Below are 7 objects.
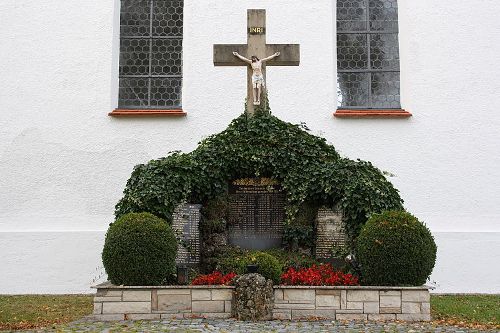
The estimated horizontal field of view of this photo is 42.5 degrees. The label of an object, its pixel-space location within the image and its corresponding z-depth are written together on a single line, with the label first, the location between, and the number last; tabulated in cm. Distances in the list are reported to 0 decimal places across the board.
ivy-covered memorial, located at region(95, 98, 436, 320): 771
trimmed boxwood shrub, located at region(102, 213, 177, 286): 785
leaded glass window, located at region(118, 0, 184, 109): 1298
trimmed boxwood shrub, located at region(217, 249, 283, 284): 789
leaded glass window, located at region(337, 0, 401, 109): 1299
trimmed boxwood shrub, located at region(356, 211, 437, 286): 791
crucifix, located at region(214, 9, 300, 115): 994
